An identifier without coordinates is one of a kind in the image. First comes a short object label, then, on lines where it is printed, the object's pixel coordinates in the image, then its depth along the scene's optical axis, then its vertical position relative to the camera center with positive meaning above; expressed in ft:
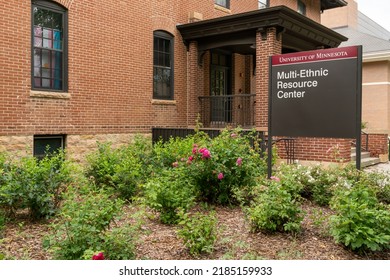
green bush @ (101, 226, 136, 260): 12.73 -3.81
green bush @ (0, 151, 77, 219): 17.61 -2.73
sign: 19.99 +1.82
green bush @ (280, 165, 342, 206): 21.11 -2.80
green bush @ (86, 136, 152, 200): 22.34 -2.52
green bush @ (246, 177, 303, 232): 16.14 -3.40
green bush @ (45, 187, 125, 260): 12.87 -3.35
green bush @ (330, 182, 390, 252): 13.97 -3.42
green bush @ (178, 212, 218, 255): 14.07 -3.80
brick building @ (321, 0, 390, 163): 67.10 +8.00
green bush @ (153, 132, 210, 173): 25.50 -1.75
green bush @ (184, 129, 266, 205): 20.68 -2.17
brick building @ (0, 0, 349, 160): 30.71 +5.73
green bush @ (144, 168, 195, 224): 17.93 -3.19
